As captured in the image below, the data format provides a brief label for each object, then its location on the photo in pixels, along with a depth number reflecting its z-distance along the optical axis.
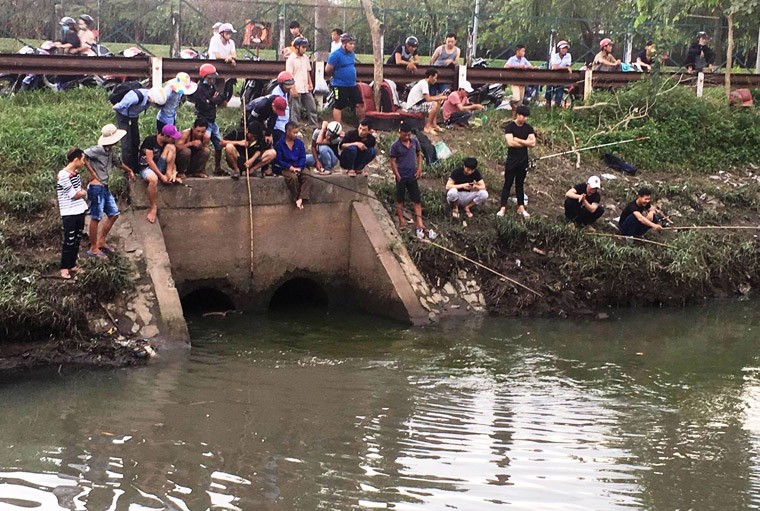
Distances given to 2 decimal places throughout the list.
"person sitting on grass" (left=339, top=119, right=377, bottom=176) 14.32
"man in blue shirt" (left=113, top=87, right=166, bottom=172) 12.51
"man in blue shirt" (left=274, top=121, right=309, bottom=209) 13.64
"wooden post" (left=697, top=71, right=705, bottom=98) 20.16
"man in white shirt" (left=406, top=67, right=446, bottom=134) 17.16
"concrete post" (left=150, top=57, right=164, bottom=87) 15.80
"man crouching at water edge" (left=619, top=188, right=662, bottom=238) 14.70
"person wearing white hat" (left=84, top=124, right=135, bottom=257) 11.73
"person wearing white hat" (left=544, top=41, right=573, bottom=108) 19.38
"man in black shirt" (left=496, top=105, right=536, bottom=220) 14.58
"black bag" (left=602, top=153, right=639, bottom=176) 17.16
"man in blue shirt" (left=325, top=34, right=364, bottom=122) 16.14
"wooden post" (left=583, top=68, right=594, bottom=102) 18.97
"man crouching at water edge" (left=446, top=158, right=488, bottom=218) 14.55
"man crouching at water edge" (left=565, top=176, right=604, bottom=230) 14.73
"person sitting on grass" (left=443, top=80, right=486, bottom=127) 17.44
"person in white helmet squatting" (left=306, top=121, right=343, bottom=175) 14.38
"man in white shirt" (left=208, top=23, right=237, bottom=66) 16.77
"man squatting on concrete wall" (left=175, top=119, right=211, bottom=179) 13.02
